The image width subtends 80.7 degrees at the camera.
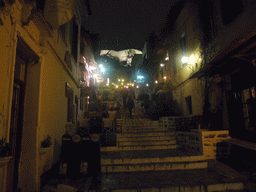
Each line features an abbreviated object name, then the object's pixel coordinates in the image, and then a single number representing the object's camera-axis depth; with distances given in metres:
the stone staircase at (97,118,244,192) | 4.41
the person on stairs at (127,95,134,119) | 15.12
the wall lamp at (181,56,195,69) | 11.03
